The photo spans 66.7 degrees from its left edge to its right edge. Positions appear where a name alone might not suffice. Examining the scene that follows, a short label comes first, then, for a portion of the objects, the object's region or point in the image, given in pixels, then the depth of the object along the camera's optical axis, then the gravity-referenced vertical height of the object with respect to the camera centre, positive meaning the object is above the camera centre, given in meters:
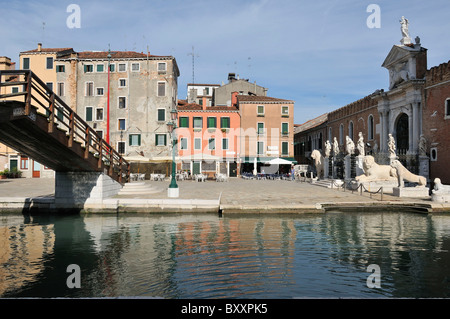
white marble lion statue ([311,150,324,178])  30.58 +0.50
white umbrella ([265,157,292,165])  34.71 +0.80
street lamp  15.77 -0.34
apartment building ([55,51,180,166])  37.16 +8.03
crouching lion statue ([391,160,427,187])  17.61 -0.46
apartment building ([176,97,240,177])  38.66 +3.77
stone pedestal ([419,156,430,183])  23.33 +0.07
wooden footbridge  10.00 +1.15
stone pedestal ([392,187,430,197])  17.16 -1.20
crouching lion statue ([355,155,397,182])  20.61 -0.22
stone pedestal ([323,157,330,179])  30.59 +0.14
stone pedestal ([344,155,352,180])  25.83 +0.18
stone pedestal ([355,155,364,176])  23.98 +0.24
